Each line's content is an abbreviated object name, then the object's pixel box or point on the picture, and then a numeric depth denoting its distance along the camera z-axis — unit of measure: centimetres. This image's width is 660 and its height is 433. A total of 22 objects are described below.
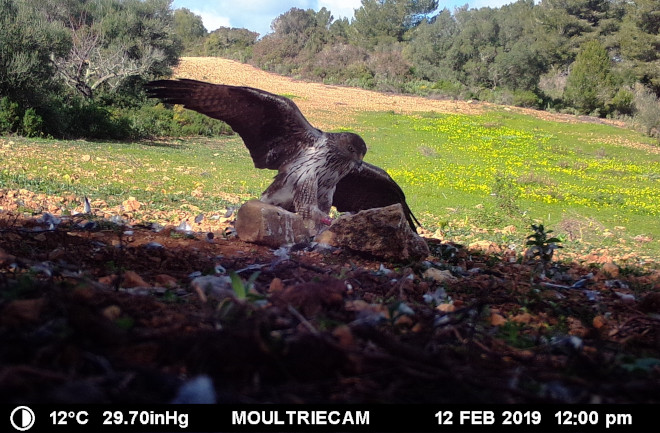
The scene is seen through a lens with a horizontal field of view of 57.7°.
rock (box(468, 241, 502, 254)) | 634
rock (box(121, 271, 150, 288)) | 278
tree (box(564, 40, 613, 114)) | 3722
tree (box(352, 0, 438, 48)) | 6175
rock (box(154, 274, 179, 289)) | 295
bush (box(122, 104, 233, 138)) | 1935
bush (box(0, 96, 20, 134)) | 1477
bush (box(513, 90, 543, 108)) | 3797
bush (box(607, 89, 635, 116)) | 3556
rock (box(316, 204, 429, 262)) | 448
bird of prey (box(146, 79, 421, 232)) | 491
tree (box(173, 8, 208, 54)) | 6134
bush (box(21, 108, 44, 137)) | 1508
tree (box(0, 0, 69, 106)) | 1582
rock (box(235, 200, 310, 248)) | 481
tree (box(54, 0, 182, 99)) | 2252
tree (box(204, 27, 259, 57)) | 5788
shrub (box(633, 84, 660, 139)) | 2831
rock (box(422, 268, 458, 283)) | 388
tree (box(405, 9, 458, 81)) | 4575
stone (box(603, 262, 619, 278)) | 521
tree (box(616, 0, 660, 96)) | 3722
